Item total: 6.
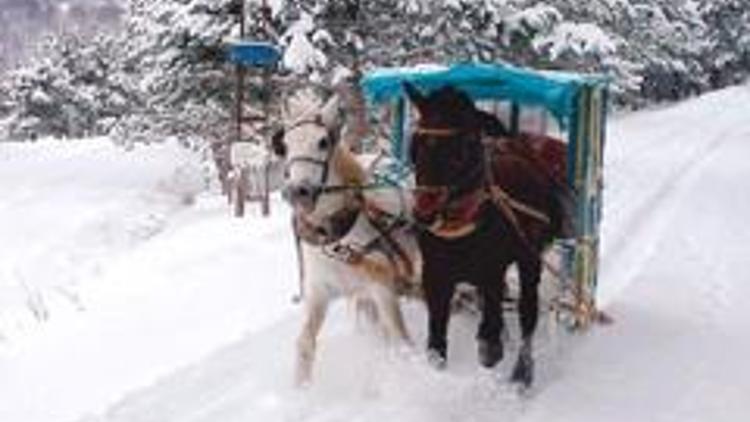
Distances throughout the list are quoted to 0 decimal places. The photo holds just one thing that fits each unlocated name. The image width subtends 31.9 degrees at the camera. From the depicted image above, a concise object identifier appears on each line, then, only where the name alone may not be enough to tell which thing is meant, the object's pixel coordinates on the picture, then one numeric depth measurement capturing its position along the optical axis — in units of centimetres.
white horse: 735
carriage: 902
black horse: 757
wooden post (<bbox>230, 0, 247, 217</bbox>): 1505
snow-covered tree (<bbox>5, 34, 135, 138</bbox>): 4866
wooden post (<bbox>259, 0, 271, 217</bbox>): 1558
